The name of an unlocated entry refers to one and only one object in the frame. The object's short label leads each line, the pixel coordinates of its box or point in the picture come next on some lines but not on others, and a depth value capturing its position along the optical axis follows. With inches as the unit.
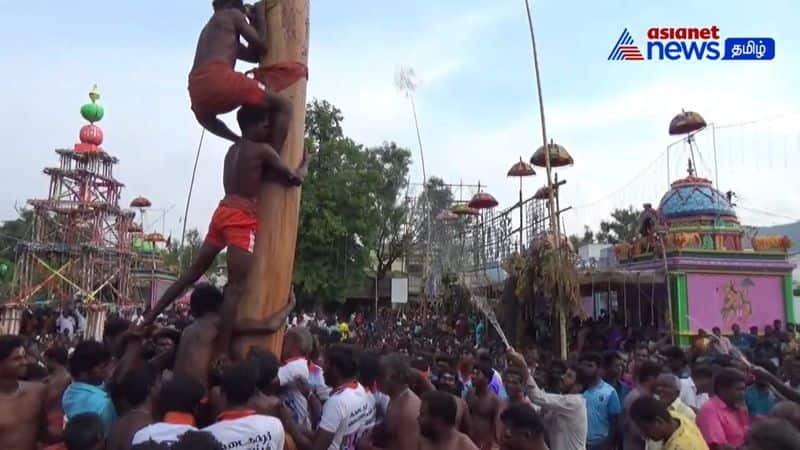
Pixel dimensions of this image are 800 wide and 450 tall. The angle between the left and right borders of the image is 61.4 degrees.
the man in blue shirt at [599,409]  234.1
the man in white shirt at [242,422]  122.3
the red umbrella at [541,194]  762.5
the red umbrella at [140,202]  1583.9
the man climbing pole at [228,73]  151.9
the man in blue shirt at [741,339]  569.9
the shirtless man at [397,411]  169.9
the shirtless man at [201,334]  145.1
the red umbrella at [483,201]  957.2
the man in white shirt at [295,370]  184.5
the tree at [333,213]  1200.2
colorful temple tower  664.4
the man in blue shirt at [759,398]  238.1
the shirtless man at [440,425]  147.3
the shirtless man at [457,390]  196.5
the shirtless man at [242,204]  151.9
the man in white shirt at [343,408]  163.3
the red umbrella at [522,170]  840.9
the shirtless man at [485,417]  219.3
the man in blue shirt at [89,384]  159.0
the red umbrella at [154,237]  1759.1
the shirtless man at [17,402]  153.3
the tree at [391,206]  1531.7
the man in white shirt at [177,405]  120.0
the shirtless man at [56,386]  170.7
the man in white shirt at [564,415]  209.2
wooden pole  153.9
